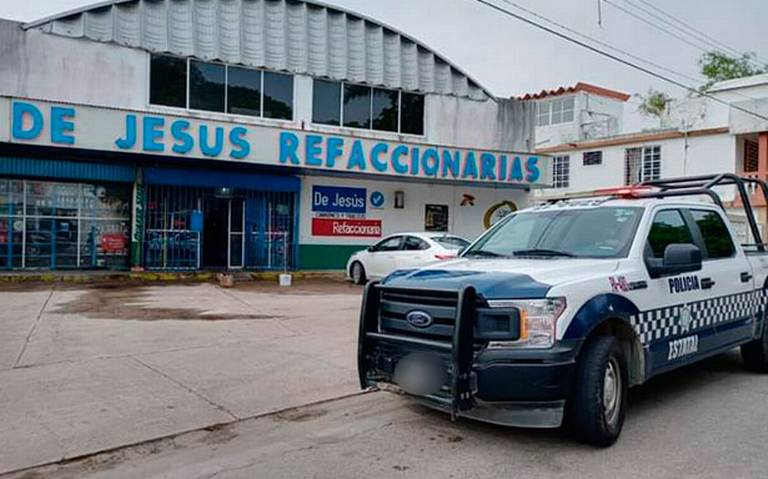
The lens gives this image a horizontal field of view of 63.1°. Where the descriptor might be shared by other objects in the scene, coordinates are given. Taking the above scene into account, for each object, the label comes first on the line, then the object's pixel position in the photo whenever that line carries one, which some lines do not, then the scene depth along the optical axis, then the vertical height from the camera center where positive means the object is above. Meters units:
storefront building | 15.19 +2.29
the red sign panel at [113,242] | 16.50 -0.39
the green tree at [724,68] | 39.34 +10.96
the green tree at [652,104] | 36.38 +7.92
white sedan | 14.14 -0.46
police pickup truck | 4.29 -0.60
